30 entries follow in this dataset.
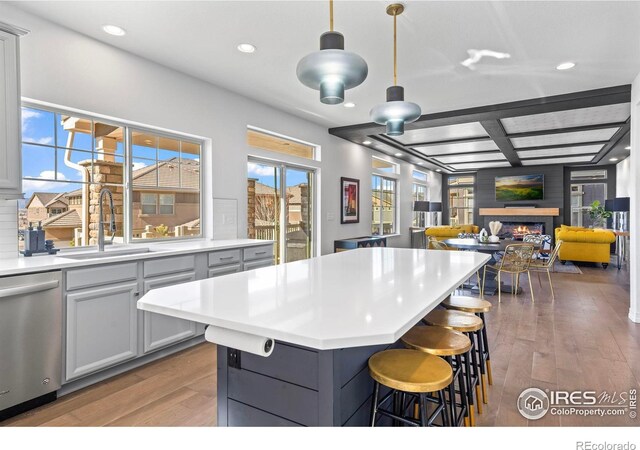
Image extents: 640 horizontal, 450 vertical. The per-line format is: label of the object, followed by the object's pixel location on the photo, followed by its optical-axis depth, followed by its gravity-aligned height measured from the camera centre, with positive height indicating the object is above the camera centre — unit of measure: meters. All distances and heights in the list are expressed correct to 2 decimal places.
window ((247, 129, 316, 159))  5.00 +1.13
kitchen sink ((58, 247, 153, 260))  2.89 -0.27
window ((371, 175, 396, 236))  8.10 +0.37
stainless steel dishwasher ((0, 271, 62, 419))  2.18 -0.74
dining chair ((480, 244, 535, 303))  5.04 -0.56
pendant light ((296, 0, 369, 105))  1.63 +0.68
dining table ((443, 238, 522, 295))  5.34 -0.40
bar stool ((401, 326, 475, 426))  1.76 -0.61
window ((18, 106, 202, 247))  2.90 +0.40
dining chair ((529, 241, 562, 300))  5.21 -0.64
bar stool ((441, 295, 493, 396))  2.43 -0.57
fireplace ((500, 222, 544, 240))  11.23 -0.23
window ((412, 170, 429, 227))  10.42 +0.94
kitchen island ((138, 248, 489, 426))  1.19 -0.34
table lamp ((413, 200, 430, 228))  9.65 +0.39
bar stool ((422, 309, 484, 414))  2.07 -0.60
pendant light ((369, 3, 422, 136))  2.38 +0.71
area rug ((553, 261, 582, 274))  7.09 -0.95
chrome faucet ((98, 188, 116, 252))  3.14 -0.02
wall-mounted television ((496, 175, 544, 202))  11.20 +1.03
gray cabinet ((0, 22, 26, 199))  2.37 +0.70
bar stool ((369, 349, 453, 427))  1.45 -0.63
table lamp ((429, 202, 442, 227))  9.95 +0.38
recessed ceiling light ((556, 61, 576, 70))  3.59 +1.54
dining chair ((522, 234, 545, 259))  7.91 -0.41
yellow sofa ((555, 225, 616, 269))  7.29 -0.50
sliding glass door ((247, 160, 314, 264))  4.97 +0.21
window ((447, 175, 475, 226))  12.71 +0.75
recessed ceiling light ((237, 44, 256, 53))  3.28 +1.56
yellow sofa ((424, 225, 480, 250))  8.19 -0.25
